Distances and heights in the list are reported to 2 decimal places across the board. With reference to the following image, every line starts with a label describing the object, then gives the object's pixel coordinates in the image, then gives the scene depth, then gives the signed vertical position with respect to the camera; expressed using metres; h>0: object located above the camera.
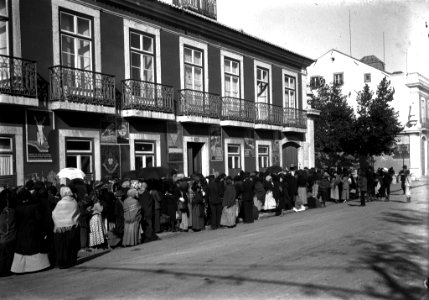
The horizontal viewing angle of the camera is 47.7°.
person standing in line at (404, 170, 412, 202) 20.38 -1.45
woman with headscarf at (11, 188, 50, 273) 8.77 -1.41
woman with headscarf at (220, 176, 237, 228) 14.27 -1.57
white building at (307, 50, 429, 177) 42.72 +5.01
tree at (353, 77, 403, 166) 31.52 +1.59
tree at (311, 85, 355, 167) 32.69 +1.40
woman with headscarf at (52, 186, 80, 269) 9.13 -1.32
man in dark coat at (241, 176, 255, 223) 15.35 -1.47
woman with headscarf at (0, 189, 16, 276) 8.77 -1.46
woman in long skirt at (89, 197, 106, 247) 10.86 -1.57
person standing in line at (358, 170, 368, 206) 19.59 -1.44
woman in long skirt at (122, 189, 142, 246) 11.27 -1.47
